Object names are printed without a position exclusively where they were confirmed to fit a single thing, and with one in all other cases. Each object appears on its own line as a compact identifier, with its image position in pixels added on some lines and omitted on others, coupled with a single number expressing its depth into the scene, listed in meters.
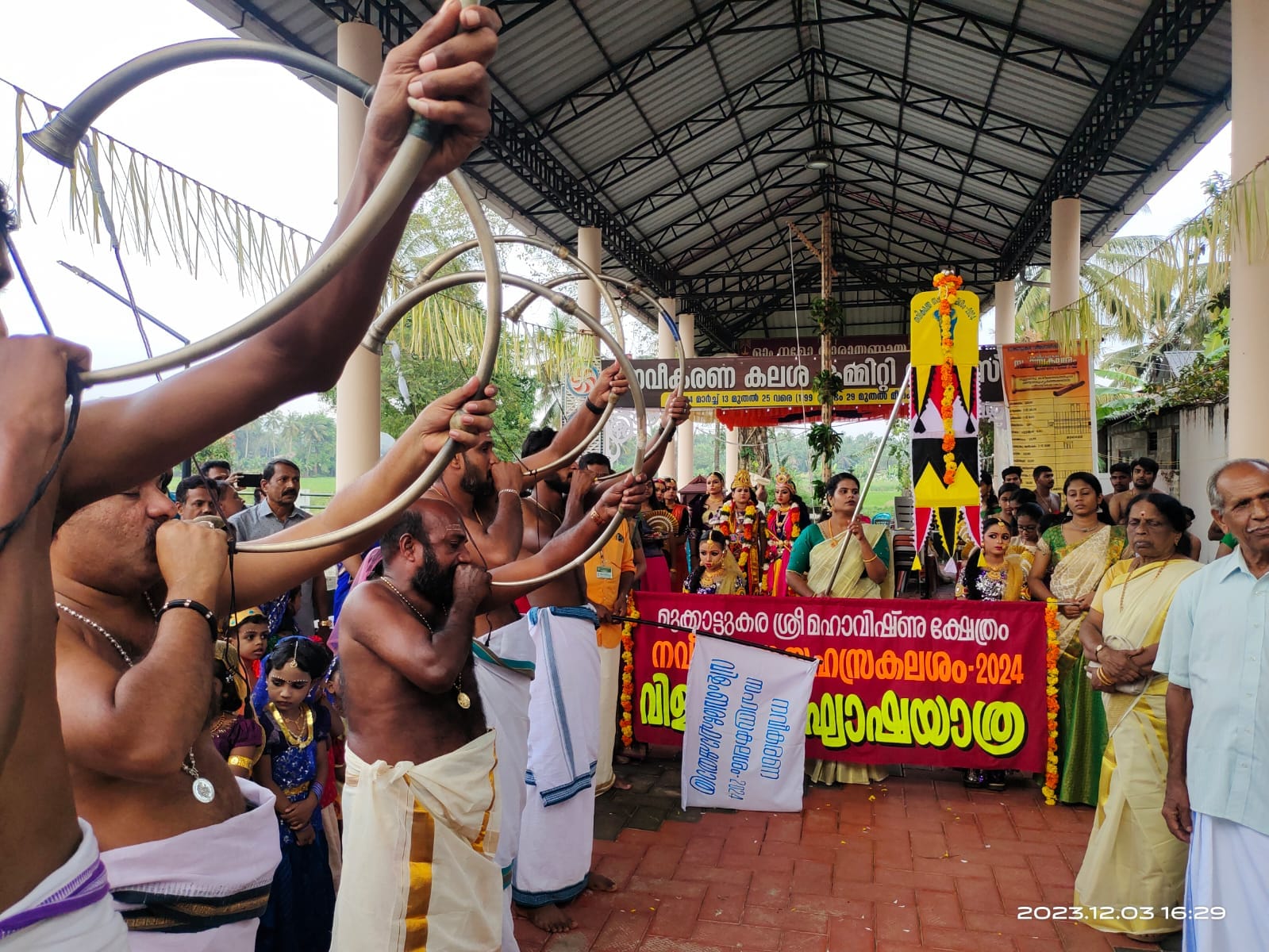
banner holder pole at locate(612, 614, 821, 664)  4.91
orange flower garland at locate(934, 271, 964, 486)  5.77
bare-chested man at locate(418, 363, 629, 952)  3.14
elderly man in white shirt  2.54
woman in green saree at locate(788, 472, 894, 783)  5.23
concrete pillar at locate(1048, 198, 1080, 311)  14.04
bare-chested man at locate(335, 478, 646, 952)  2.36
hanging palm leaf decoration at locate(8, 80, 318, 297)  3.59
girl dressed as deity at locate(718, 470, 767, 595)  8.21
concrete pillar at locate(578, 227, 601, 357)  14.66
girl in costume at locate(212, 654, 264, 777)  2.70
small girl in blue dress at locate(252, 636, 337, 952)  2.87
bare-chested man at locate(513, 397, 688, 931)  3.62
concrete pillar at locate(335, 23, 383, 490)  7.79
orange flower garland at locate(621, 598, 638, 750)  5.51
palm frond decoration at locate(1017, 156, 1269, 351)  5.78
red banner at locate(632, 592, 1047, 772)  4.99
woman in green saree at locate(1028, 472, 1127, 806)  4.80
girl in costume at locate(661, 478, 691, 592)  8.58
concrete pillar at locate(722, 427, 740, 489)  23.97
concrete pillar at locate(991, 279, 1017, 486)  19.92
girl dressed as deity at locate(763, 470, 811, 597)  7.75
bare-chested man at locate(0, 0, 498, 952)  0.98
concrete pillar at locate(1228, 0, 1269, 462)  6.71
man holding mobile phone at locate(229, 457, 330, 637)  5.30
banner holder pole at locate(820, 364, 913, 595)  4.52
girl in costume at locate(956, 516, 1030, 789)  5.59
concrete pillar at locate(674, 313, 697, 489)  22.03
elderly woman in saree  3.37
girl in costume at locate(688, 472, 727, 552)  9.40
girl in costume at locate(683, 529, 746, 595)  6.48
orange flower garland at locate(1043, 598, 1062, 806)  4.87
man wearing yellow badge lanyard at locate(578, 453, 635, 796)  5.07
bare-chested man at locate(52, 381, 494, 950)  1.30
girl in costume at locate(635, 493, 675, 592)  7.46
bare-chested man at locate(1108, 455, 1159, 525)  7.08
